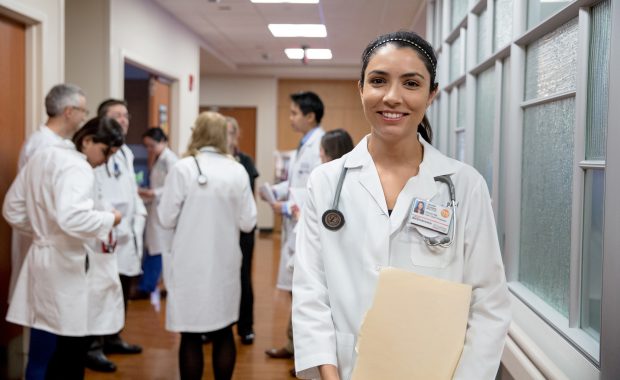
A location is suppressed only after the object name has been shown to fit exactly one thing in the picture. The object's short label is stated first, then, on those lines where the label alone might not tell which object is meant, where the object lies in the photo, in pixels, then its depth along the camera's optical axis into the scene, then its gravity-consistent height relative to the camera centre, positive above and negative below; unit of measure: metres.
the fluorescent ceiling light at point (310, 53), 9.20 +1.55
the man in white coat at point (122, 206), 3.85 -0.34
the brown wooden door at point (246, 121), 11.62 +0.62
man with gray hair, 3.18 +0.07
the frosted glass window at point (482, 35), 3.07 +0.63
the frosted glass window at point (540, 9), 1.94 +0.50
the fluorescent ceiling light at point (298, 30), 7.27 +1.52
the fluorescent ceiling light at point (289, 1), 5.98 +1.48
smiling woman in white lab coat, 1.39 -0.19
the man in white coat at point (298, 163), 3.90 -0.05
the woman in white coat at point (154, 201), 5.72 -0.44
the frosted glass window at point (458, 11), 3.84 +0.95
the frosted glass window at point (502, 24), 2.58 +0.58
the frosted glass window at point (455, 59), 3.99 +0.66
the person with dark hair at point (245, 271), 4.28 -0.80
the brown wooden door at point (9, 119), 3.46 +0.19
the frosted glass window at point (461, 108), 3.84 +0.32
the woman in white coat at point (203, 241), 3.13 -0.44
